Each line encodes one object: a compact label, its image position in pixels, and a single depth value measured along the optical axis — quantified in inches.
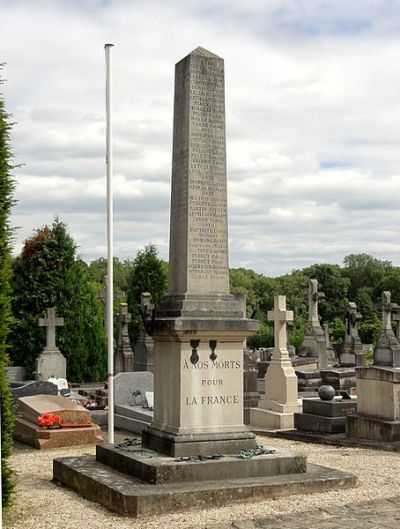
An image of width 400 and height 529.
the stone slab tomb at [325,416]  529.0
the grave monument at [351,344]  1229.1
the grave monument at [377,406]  477.4
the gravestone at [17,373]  906.1
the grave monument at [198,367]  314.2
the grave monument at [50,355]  874.8
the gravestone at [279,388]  598.3
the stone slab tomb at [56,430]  488.1
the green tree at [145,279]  1262.3
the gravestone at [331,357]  1287.5
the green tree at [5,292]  283.1
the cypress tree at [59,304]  946.1
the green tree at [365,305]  2793.3
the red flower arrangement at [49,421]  493.4
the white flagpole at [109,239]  458.6
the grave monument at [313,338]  1242.6
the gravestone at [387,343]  1160.8
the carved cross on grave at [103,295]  1017.0
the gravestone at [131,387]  636.7
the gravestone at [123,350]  995.3
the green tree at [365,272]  3240.7
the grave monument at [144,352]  944.3
